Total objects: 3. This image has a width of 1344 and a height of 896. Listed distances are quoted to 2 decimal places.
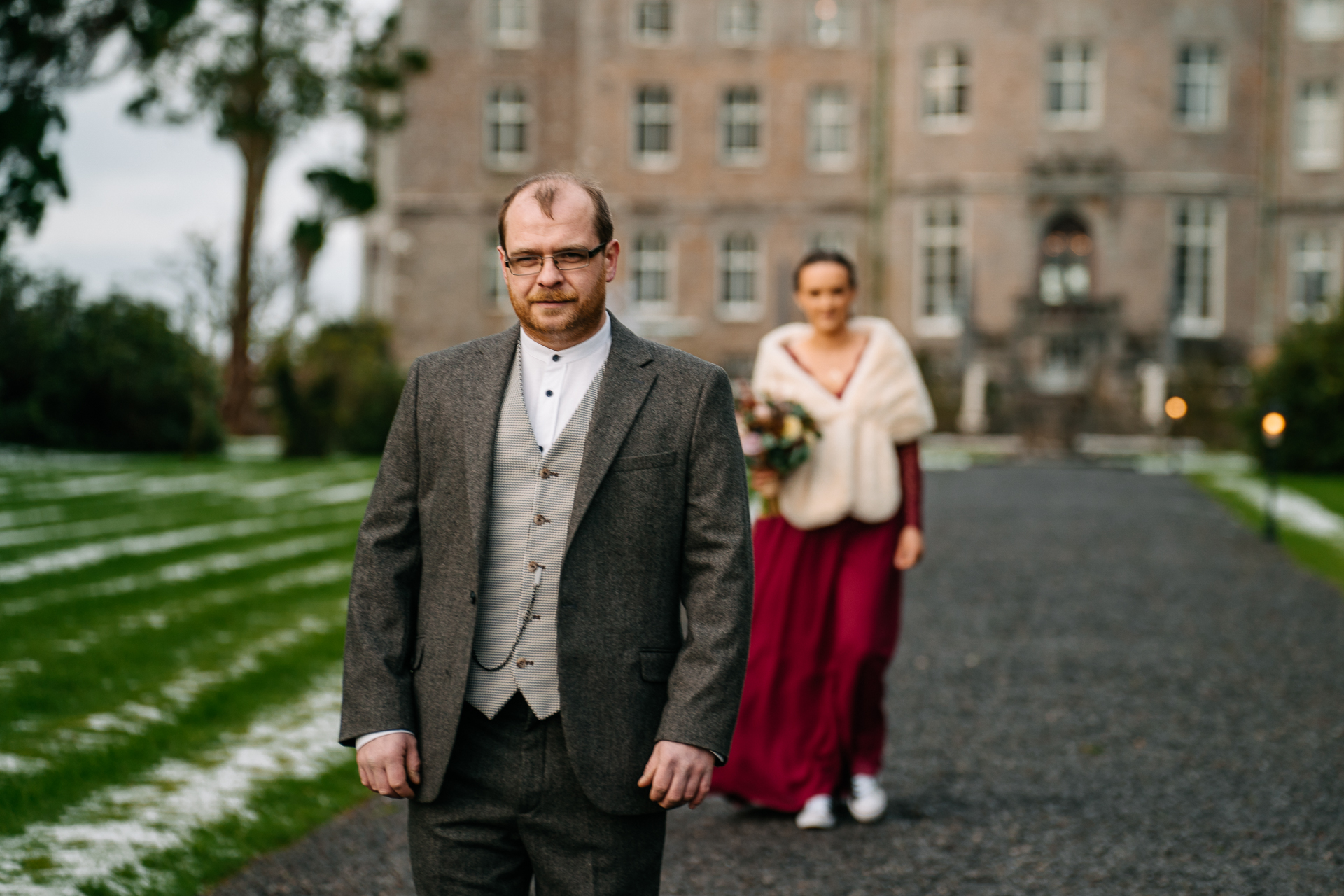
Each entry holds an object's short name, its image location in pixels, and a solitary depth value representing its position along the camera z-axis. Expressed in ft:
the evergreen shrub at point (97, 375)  86.12
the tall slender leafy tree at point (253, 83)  99.09
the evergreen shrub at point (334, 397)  82.12
